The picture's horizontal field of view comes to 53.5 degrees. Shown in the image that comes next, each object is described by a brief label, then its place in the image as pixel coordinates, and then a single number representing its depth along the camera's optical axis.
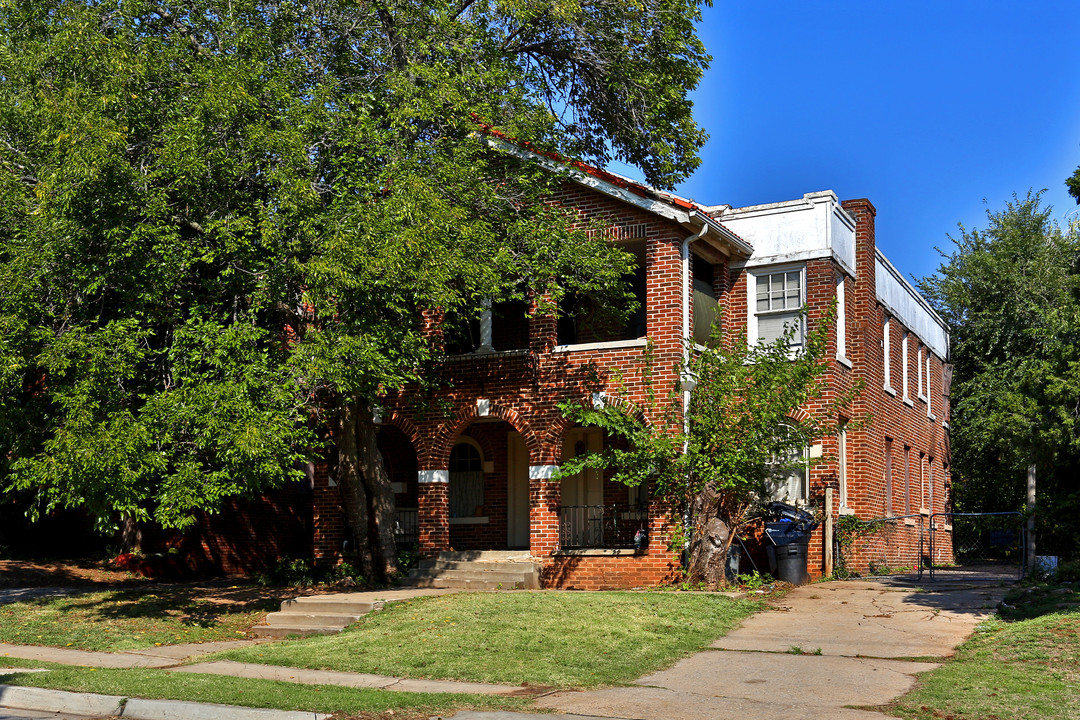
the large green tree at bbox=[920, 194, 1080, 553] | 31.03
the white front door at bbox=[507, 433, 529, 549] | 21.83
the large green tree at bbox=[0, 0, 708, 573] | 13.41
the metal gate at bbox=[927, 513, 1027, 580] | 27.17
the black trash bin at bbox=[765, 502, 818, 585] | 17.78
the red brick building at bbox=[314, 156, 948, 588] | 18.53
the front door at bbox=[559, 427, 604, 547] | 19.91
